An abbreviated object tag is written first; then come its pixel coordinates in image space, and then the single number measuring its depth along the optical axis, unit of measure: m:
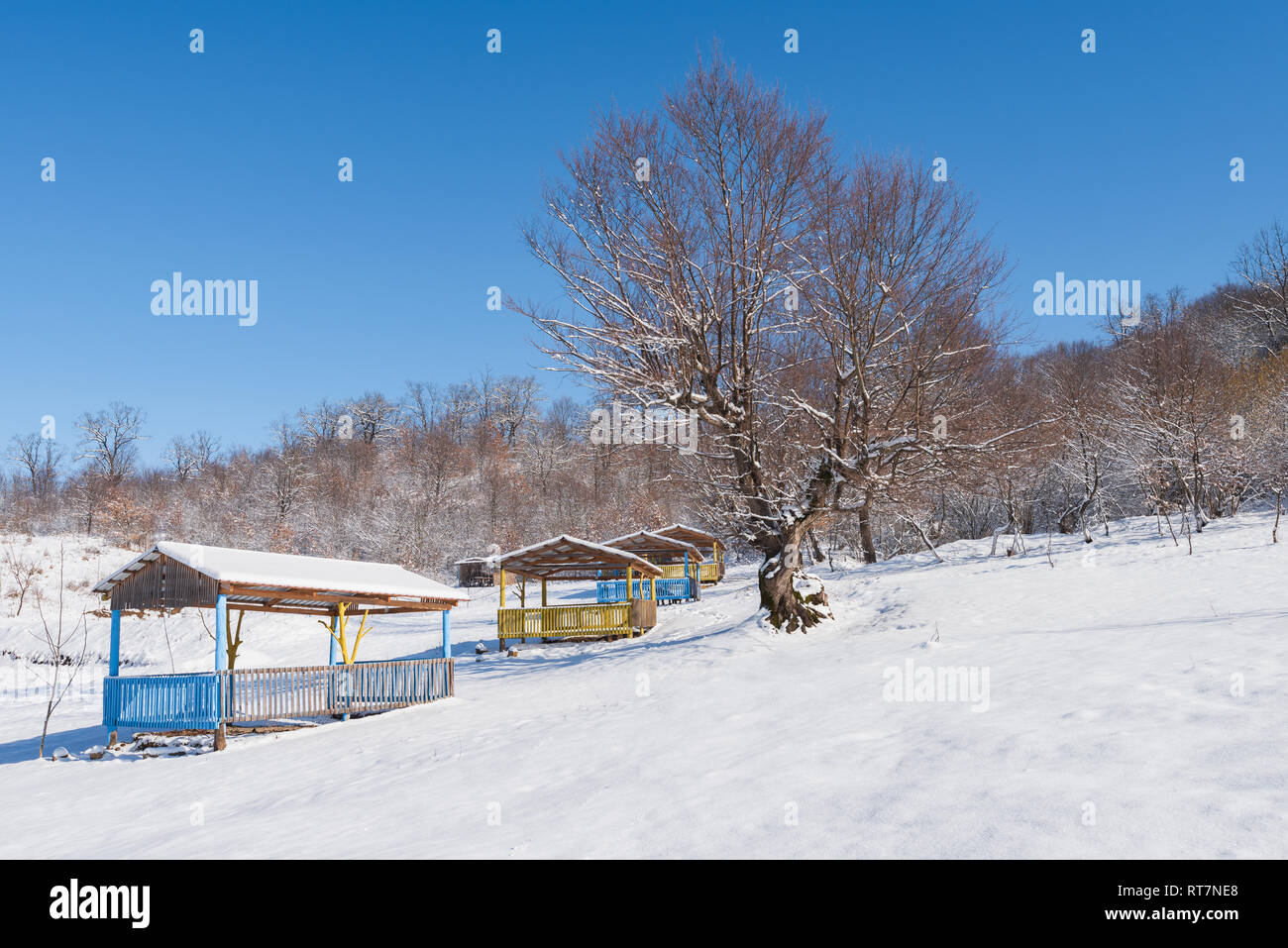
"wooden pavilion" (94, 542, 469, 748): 14.89
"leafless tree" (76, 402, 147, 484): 65.25
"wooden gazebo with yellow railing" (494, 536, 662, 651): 25.52
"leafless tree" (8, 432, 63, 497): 74.06
